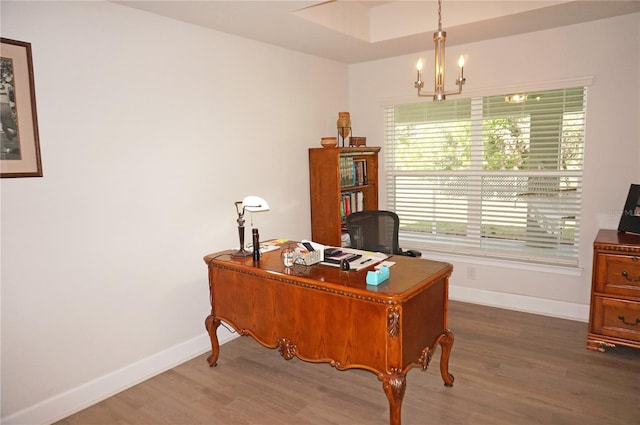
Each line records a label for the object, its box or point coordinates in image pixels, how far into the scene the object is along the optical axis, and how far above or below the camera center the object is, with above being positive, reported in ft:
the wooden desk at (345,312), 7.13 -2.83
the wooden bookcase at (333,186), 13.58 -0.74
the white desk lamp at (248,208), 9.72 -0.98
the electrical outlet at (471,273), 14.08 -3.72
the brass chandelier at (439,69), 7.09 +1.60
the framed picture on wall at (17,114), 7.40 +1.01
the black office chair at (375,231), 11.76 -1.91
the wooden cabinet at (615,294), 9.82 -3.20
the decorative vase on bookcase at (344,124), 14.52 +1.38
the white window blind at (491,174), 12.28 -0.40
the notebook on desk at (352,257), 8.72 -2.04
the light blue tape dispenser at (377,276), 7.46 -2.02
